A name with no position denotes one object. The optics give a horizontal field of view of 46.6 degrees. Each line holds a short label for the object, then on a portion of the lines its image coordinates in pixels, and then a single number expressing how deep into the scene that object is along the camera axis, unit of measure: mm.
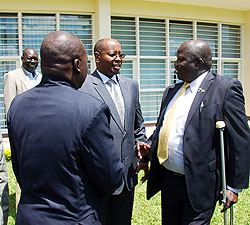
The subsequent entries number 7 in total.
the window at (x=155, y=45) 10414
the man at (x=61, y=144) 1683
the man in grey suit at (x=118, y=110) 2973
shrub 8008
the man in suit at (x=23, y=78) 4973
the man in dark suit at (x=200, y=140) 2541
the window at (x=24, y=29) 9227
